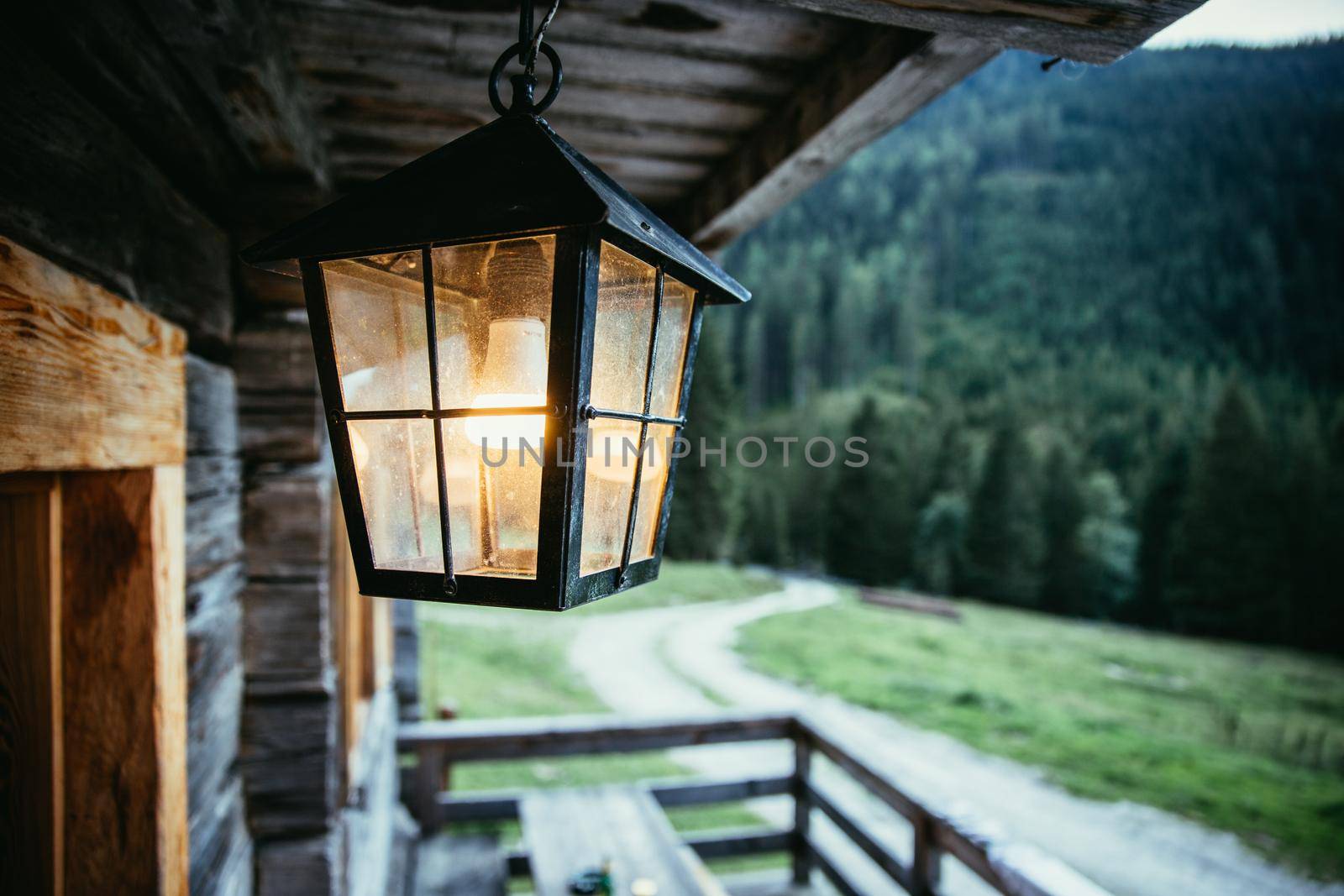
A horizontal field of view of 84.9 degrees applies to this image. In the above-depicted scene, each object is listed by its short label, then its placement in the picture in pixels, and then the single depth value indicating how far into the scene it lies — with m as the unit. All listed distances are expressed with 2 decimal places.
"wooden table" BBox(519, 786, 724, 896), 2.78
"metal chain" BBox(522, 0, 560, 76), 0.88
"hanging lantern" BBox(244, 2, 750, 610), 0.84
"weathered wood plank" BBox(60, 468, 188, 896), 1.20
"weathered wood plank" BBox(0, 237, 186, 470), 0.88
